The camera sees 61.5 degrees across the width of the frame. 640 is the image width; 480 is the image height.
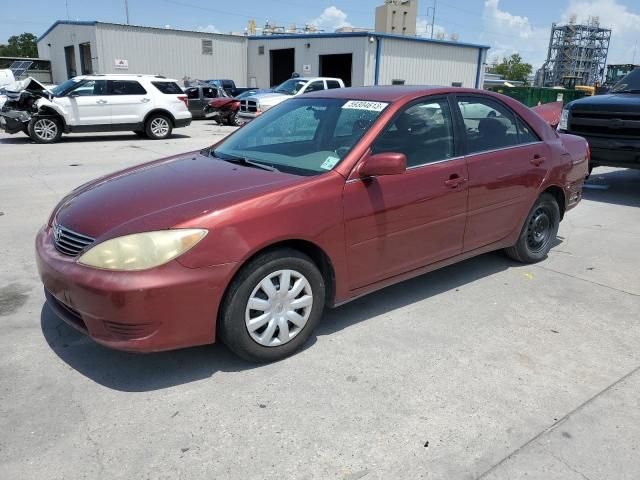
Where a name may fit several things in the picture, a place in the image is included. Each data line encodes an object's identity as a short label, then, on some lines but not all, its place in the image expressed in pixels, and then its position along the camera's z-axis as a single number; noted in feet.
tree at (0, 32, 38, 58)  299.38
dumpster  103.96
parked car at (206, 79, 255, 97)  87.91
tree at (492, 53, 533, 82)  351.46
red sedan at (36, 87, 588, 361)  9.35
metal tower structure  333.21
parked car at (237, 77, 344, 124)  60.14
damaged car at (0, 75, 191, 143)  44.88
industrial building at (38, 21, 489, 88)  97.35
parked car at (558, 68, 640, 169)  25.38
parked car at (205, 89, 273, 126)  64.64
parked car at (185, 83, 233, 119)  70.28
